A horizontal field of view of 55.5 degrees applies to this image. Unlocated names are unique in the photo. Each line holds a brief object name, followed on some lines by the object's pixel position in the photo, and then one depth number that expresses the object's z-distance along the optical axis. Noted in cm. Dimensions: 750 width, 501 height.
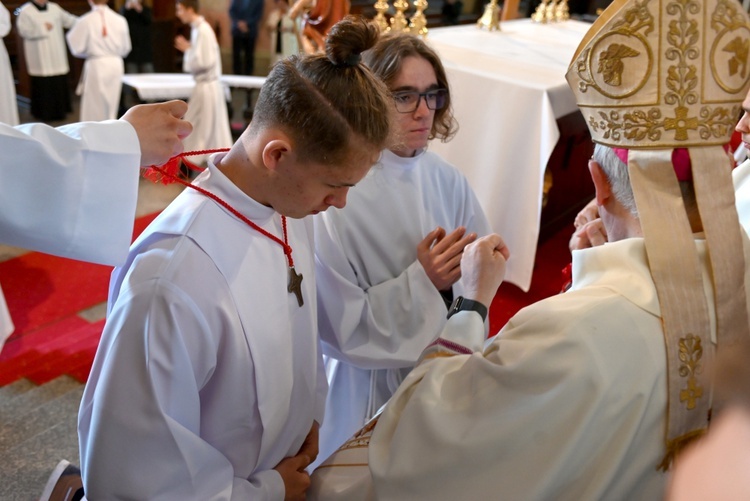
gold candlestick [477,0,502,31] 571
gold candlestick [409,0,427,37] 459
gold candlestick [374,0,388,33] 419
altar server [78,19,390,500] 138
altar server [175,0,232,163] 721
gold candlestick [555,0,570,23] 666
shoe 189
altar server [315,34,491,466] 217
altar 409
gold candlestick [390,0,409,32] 431
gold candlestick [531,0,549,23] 648
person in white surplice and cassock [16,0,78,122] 784
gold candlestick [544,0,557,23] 652
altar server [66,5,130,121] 740
